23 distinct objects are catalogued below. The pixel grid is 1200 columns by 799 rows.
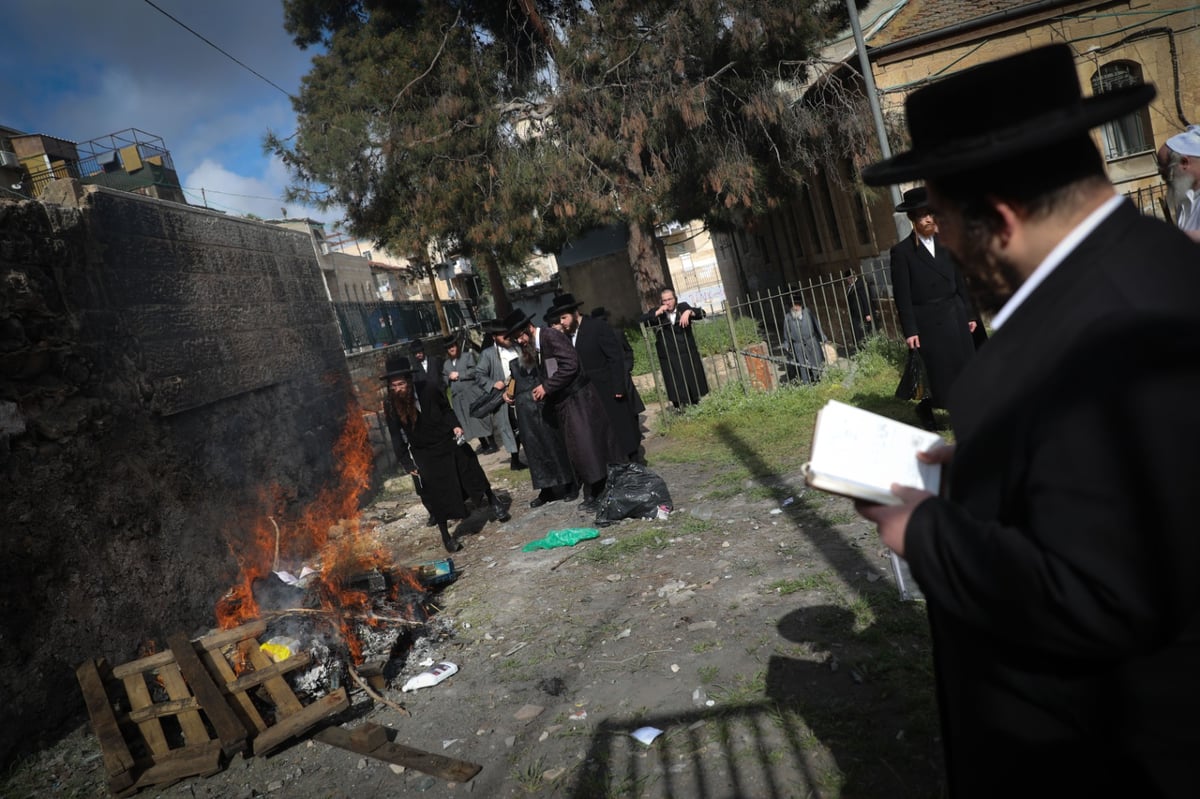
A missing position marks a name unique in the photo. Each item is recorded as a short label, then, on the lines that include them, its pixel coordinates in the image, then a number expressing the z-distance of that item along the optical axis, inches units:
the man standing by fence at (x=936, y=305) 247.9
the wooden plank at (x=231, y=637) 185.0
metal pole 439.8
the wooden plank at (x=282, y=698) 172.9
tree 530.9
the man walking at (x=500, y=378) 421.7
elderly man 163.2
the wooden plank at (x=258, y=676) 174.2
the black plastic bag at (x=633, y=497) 275.0
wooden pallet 163.6
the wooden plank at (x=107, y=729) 161.9
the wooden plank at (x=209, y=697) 163.3
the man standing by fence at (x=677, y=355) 442.6
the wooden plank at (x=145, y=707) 171.6
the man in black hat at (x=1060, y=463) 43.3
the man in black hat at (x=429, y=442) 297.6
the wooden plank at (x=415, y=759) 142.1
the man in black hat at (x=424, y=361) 408.6
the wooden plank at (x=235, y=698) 171.8
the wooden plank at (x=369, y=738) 157.6
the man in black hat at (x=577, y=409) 297.1
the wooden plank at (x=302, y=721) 163.5
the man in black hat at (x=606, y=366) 332.5
